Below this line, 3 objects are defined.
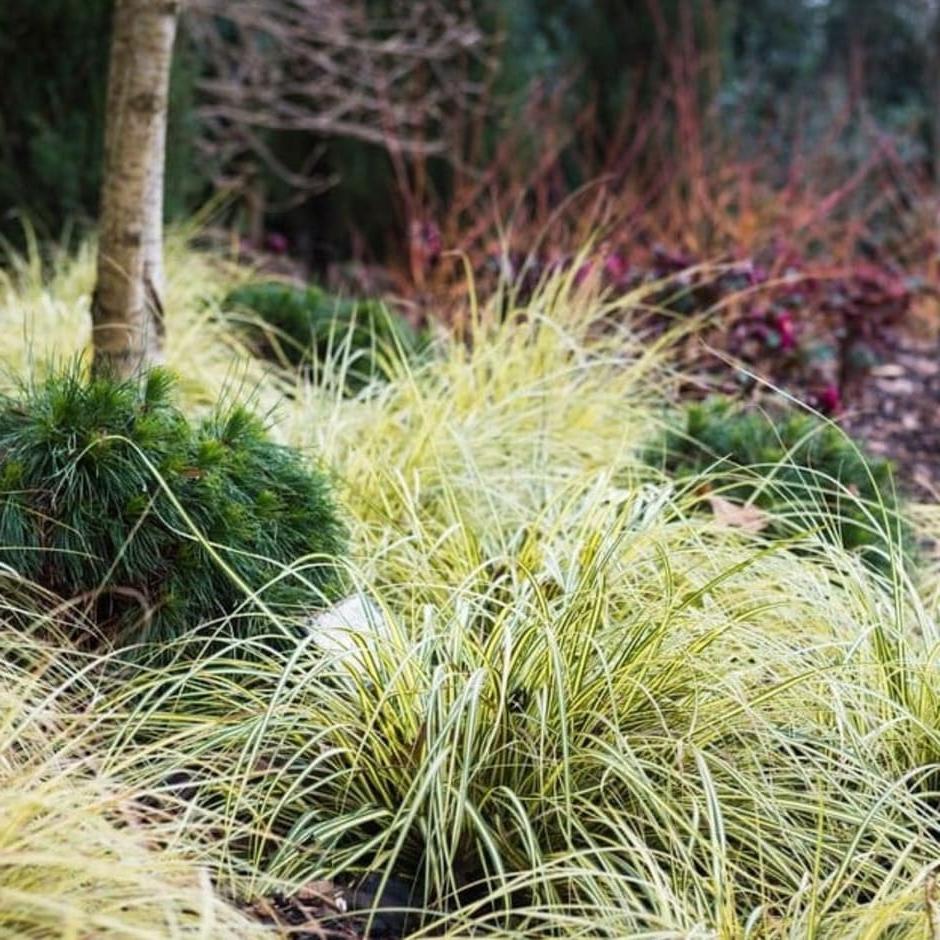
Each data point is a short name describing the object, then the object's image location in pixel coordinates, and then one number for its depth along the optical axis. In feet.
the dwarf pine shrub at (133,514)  8.26
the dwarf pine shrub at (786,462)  11.18
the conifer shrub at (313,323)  15.34
